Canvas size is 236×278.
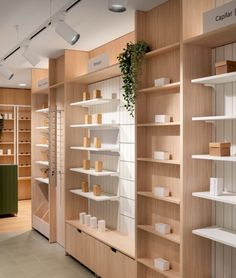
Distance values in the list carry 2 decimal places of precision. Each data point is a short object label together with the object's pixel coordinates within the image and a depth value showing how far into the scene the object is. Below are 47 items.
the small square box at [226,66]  2.14
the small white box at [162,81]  2.62
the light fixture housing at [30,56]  3.60
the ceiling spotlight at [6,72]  4.26
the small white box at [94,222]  3.72
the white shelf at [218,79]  2.06
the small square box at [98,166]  3.68
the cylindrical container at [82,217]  3.90
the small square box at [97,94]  3.69
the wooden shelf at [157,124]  2.44
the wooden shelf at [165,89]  2.52
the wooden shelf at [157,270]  2.50
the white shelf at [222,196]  2.07
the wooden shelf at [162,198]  2.45
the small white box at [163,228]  2.62
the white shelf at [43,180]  4.82
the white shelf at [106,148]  3.55
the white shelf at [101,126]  3.57
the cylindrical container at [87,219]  3.82
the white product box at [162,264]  2.59
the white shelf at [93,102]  3.56
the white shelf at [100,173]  3.58
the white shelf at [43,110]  4.84
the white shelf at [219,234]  2.09
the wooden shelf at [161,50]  2.43
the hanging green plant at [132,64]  2.72
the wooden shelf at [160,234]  2.47
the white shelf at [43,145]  4.83
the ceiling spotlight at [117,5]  2.10
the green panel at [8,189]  5.95
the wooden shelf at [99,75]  3.34
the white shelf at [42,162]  4.83
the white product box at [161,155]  2.64
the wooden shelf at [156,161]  2.45
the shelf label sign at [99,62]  3.41
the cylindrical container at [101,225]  3.60
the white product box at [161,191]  2.63
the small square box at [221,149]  2.16
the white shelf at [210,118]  2.07
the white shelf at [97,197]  3.56
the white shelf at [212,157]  2.07
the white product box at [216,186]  2.21
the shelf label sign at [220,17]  2.08
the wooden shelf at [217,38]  2.08
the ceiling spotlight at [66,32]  2.68
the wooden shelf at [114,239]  3.03
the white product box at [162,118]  2.62
